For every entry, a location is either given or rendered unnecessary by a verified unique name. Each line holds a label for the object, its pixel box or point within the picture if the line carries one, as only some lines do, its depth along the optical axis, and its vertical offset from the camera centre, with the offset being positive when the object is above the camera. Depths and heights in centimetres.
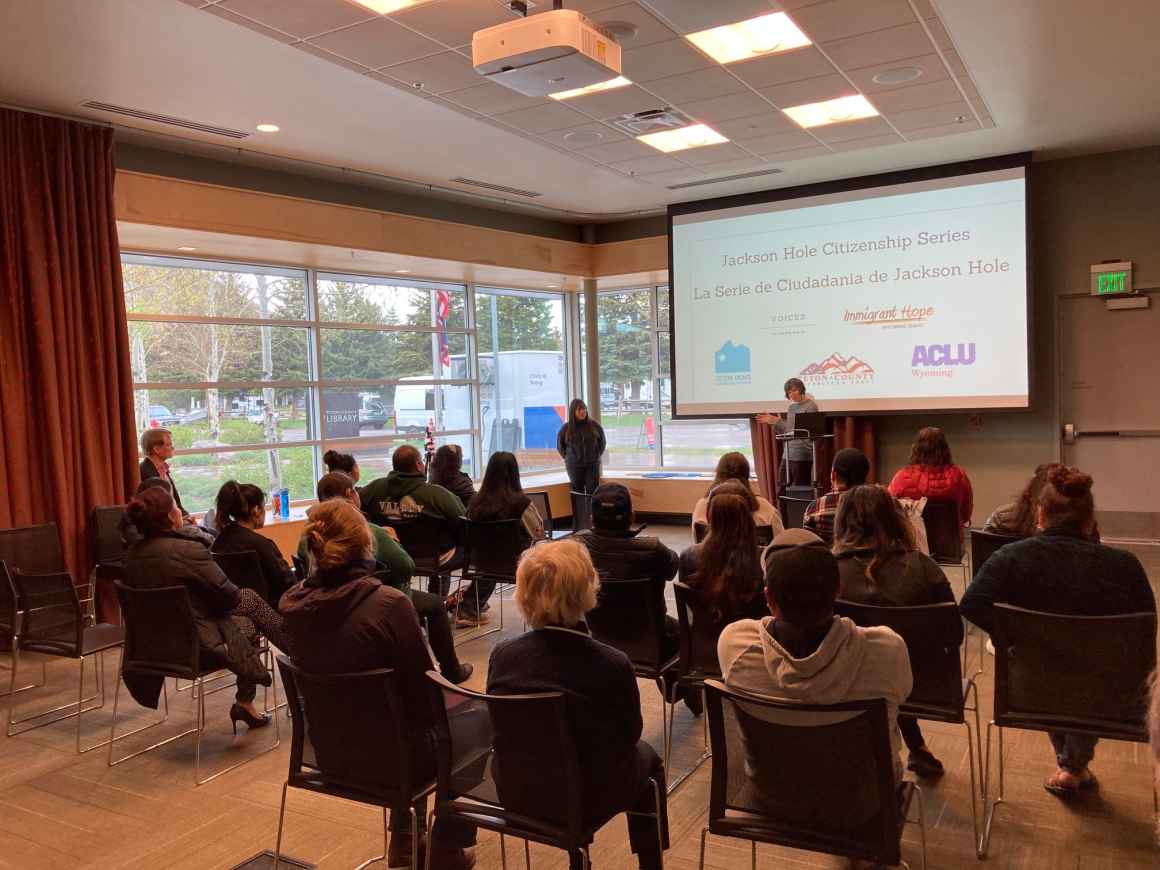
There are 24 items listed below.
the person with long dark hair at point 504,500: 526 -64
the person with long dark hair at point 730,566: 313 -64
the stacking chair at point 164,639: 356 -94
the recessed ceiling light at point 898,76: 525 +179
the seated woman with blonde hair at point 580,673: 214 -68
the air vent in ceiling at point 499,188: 820 +194
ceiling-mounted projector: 349 +134
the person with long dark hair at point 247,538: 417 -63
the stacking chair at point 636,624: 339 -90
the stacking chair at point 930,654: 272 -86
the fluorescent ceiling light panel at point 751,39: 446 +177
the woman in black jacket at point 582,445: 923 -57
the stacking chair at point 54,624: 406 -98
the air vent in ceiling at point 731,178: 802 +188
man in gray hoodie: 209 -64
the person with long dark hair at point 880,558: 294 -60
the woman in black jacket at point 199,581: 376 -74
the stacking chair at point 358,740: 236 -92
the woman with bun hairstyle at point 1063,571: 273 -62
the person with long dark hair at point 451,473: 596 -51
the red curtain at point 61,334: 555 +49
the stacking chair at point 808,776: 198 -90
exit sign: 768 +77
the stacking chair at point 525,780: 207 -94
